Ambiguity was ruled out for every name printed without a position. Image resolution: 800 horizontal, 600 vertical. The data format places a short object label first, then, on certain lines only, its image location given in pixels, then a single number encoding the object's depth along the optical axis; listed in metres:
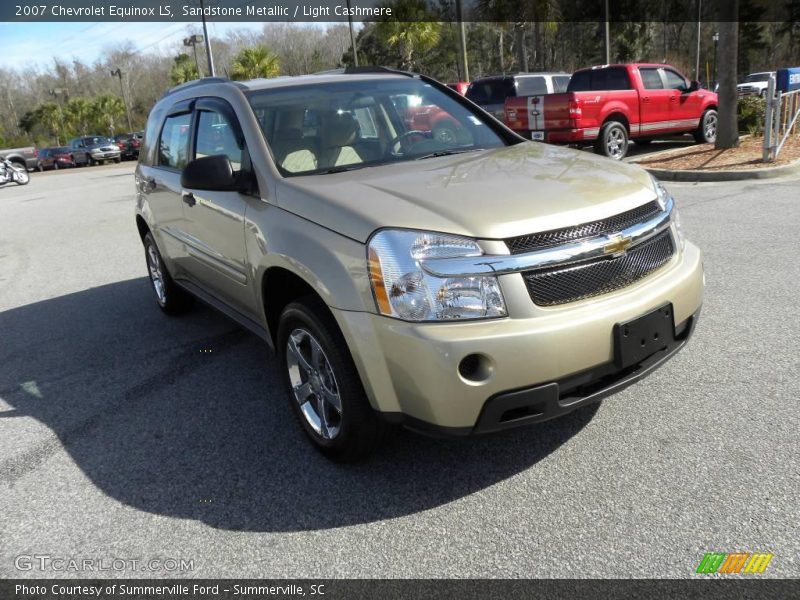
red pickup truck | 12.43
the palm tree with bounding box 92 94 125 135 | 74.31
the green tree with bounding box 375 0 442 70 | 37.00
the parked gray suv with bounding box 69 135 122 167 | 38.22
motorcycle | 25.97
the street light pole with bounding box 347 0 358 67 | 36.40
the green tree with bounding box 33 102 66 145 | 76.19
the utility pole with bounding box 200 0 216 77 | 29.18
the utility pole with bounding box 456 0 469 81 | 29.11
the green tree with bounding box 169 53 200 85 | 56.38
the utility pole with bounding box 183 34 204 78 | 37.31
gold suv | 2.62
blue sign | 11.06
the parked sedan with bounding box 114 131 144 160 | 38.37
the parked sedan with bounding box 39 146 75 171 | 39.56
